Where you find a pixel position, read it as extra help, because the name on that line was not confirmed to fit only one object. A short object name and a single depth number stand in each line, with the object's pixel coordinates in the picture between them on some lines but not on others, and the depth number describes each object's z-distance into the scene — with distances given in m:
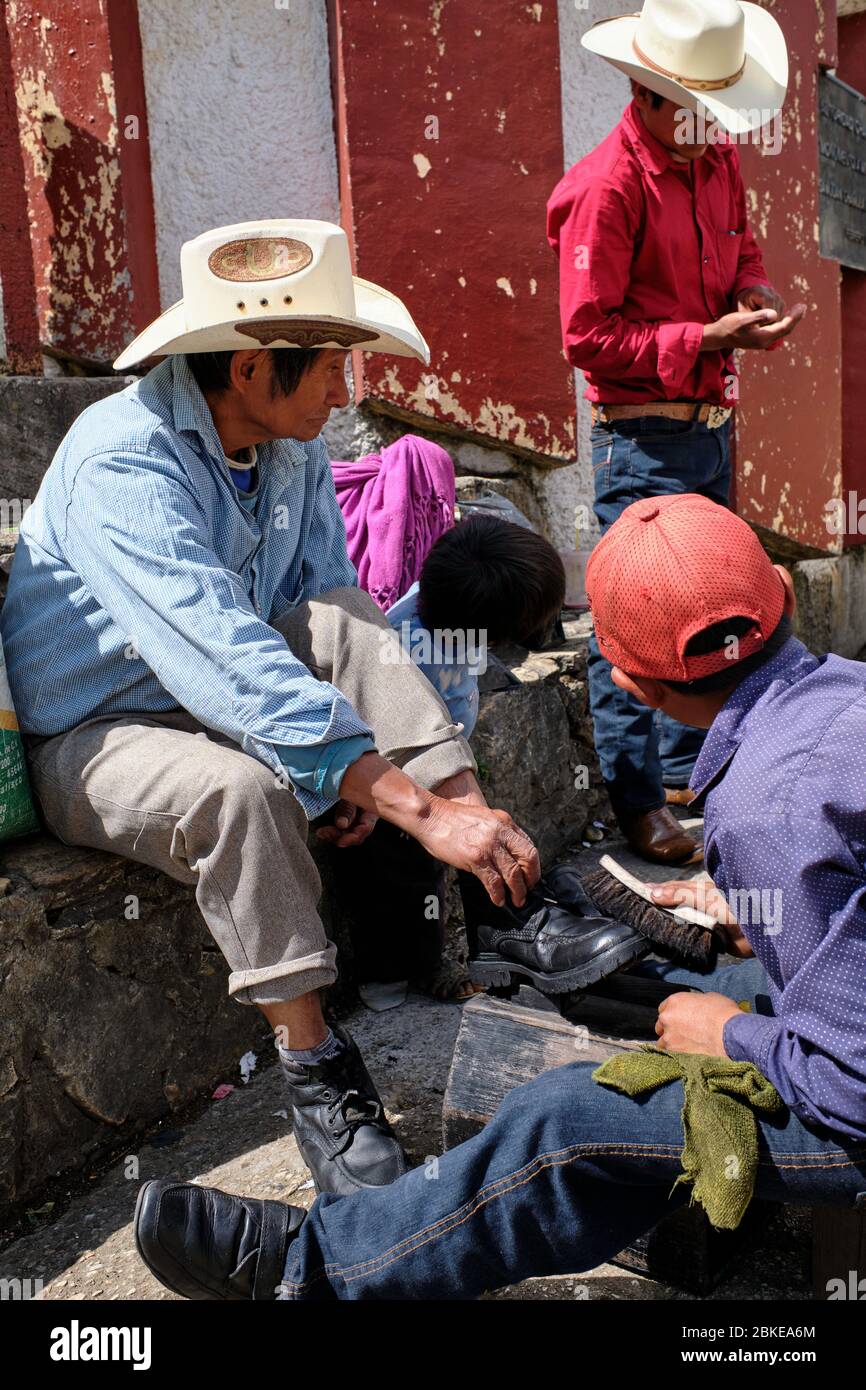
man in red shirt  3.19
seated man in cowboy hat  2.04
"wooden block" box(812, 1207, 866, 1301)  1.76
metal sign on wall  5.97
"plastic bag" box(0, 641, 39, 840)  2.22
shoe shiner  1.47
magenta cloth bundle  3.16
